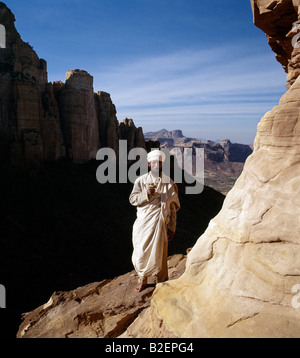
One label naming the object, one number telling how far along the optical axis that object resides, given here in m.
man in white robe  4.34
